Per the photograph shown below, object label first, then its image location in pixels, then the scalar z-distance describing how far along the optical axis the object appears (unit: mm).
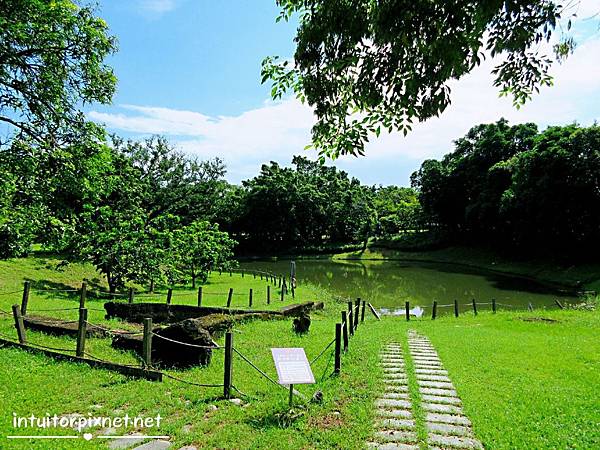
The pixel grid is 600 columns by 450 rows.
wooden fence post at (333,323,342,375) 7148
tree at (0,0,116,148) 11016
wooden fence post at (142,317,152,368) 7020
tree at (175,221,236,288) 22891
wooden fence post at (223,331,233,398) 6035
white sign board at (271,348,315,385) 5168
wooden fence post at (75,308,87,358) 7430
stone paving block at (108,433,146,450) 4504
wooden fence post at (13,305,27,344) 8359
